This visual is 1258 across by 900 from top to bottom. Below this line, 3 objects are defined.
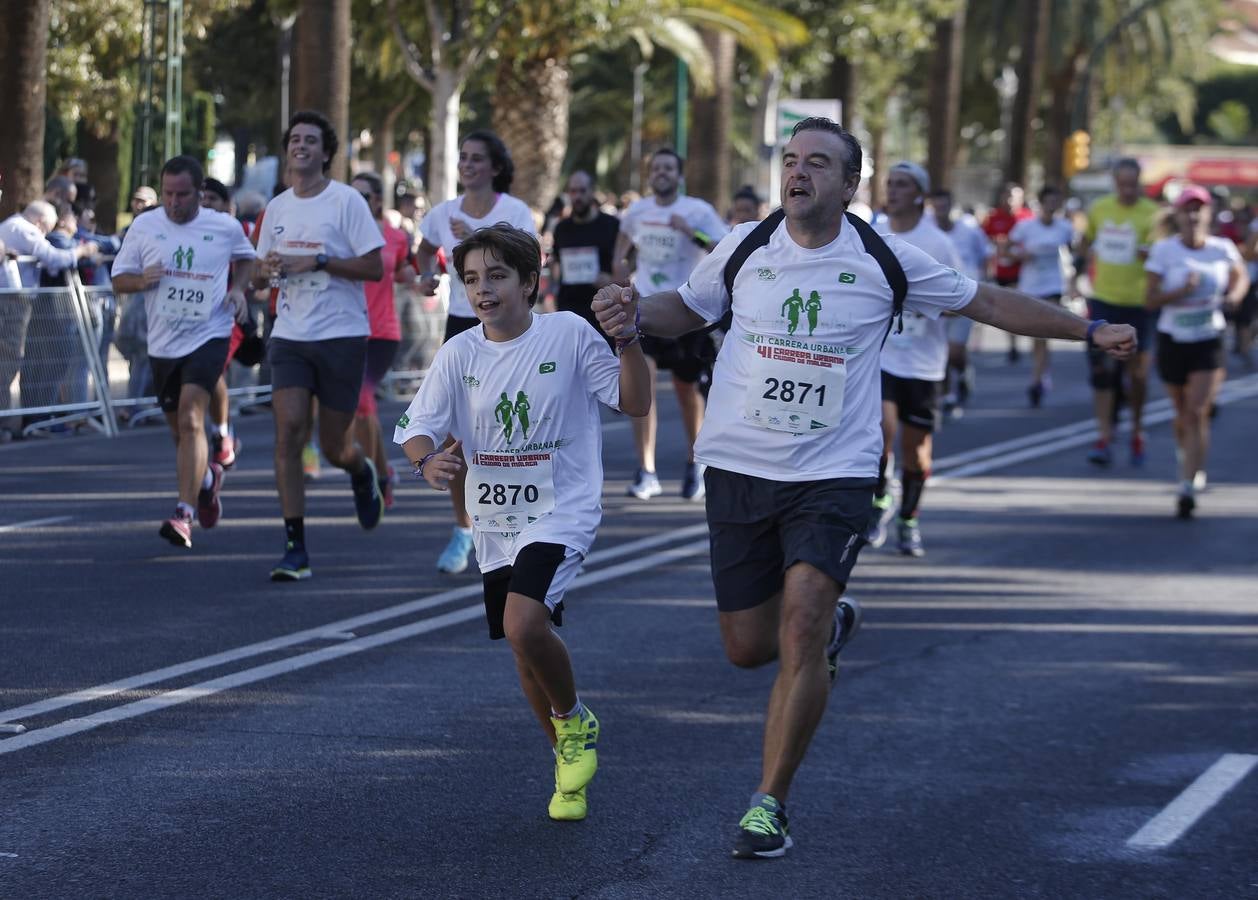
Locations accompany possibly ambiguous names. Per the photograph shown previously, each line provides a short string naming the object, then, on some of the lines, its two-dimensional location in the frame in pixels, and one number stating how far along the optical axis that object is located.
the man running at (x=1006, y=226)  23.86
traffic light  45.06
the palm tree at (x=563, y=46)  25.88
